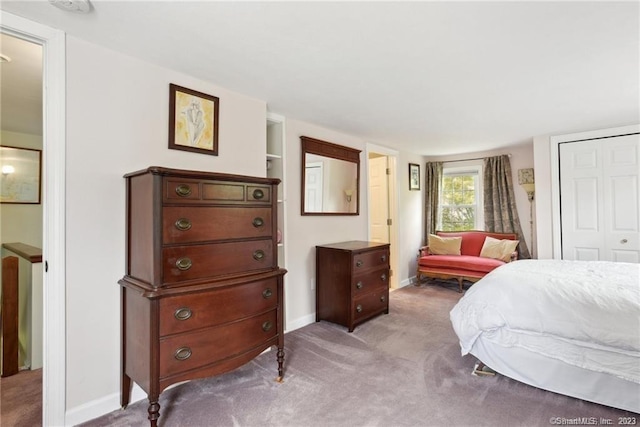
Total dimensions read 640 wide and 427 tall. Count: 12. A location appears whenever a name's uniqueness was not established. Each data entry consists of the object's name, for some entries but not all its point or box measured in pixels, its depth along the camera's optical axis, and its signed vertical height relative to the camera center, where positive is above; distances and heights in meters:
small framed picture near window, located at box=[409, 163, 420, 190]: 5.41 +0.70
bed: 1.83 -0.74
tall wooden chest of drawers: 1.71 -0.35
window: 5.49 +0.29
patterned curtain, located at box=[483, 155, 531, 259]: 4.96 +0.24
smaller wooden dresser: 3.25 -0.70
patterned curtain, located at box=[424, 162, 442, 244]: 5.70 +0.35
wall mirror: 3.54 +0.47
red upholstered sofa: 4.45 -0.66
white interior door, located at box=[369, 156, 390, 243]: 5.10 +0.29
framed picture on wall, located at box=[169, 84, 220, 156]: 2.24 +0.73
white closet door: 3.73 +0.19
